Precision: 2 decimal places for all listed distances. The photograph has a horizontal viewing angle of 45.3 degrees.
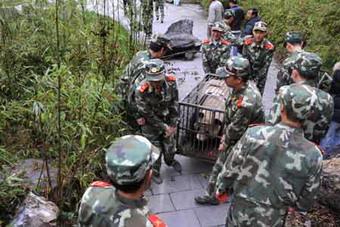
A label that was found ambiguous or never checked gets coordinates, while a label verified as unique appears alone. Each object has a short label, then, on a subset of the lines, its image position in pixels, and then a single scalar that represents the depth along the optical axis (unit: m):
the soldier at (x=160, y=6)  8.75
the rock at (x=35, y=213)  3.20
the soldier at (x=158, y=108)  4.09
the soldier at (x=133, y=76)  4.48
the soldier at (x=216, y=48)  5.76
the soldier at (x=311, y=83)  3.74
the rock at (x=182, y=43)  8.26
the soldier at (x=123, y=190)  1.87
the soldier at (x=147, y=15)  6.14
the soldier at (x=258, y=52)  5.65
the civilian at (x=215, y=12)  8.16
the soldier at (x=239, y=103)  3.68
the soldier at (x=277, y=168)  2.49
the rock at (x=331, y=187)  3.76
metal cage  4.45
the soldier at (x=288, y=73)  4.52
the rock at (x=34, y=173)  3.75
